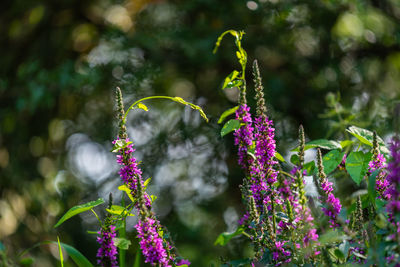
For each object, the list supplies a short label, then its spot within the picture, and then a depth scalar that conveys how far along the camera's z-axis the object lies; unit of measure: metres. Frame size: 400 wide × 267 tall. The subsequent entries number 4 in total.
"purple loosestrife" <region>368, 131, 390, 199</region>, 2.78
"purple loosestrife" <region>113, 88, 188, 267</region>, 2.69
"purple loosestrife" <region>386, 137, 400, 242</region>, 2.61
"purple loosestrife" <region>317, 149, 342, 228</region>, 2.73
